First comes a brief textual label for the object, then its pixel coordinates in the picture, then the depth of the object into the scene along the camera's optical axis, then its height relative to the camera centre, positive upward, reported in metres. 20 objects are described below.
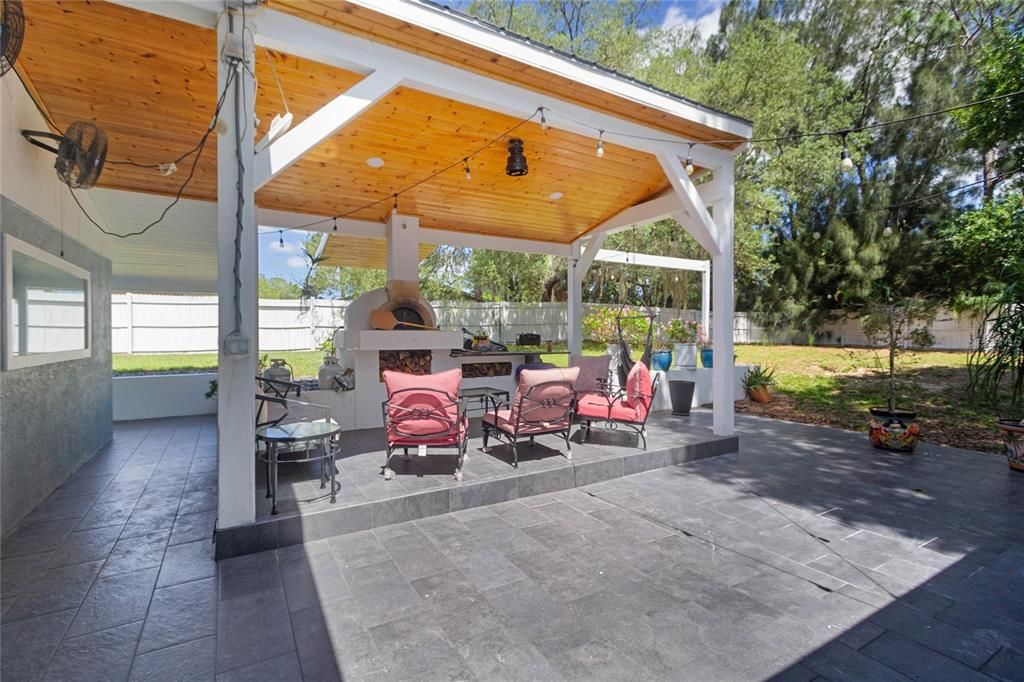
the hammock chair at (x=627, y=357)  6.95 -0.32
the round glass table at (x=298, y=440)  3.05 -0.72
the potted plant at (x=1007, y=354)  4.37 -0.16
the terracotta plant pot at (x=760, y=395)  8.04 -1.02
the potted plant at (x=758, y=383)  8.05 -0.83
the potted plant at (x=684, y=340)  8.20 -0.07
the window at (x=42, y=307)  2.95 +0.20
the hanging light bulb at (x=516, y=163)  4.24 +1.59
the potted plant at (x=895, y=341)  5.15 -0.04
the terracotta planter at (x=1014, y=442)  4.42 -1.01
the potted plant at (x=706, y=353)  8.31 -0.30
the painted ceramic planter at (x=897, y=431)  5.13 -1.05
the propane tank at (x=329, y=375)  5.94 -0.53
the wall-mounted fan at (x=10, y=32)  1.98 +1.33
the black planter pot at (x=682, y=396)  6.79 -0.88
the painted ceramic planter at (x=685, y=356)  8.17 -0.35
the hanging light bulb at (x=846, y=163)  4.30 +1.65
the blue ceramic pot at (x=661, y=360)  7.58 -0.39
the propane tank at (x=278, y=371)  5.97 -0.49
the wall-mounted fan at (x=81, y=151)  2.99 +1.19
